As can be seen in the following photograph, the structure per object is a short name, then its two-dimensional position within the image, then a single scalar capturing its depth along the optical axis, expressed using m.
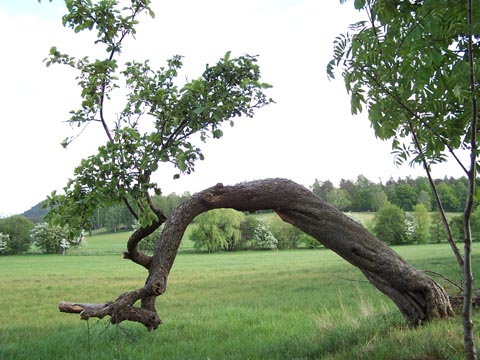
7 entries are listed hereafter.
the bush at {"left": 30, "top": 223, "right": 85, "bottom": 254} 79.31
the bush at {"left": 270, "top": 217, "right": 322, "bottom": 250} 89.69
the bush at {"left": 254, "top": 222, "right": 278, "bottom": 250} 86.25
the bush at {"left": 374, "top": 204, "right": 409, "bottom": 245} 93.25
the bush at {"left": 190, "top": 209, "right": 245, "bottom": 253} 82.31
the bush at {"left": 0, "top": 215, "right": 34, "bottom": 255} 84.94
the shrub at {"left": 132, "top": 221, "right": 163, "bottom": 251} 58.42
